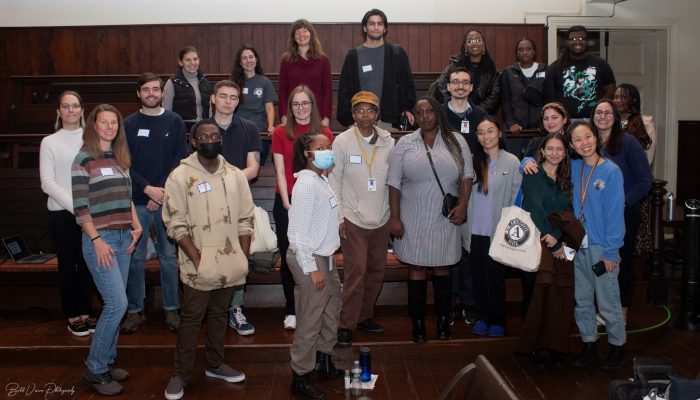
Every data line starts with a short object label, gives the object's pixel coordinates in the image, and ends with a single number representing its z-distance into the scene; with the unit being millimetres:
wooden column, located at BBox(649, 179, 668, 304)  5664
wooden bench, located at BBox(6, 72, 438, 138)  8070
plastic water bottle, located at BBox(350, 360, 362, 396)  4230
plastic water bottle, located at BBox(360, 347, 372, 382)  4266
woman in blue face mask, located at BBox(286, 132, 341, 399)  3879
